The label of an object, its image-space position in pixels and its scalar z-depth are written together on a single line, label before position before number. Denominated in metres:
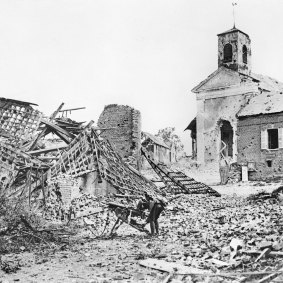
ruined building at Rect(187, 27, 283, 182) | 31.36
